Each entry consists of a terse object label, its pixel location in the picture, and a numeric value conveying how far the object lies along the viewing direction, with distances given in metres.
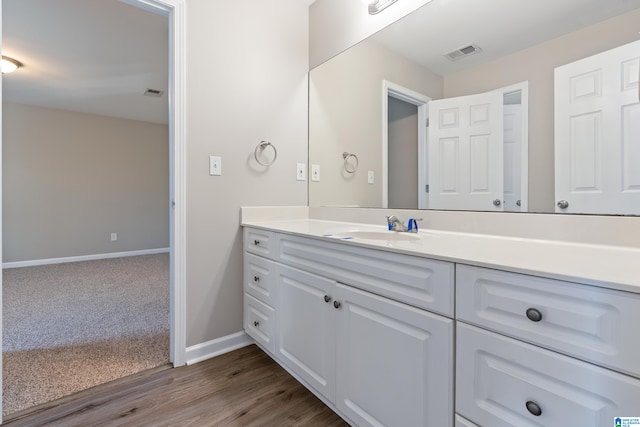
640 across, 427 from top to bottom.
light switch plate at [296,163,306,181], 2.13
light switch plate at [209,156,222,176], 1.75
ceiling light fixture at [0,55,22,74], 2.81
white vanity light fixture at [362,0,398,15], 1.62
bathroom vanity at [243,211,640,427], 0.57
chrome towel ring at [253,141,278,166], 1.93
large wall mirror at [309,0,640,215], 0.94
